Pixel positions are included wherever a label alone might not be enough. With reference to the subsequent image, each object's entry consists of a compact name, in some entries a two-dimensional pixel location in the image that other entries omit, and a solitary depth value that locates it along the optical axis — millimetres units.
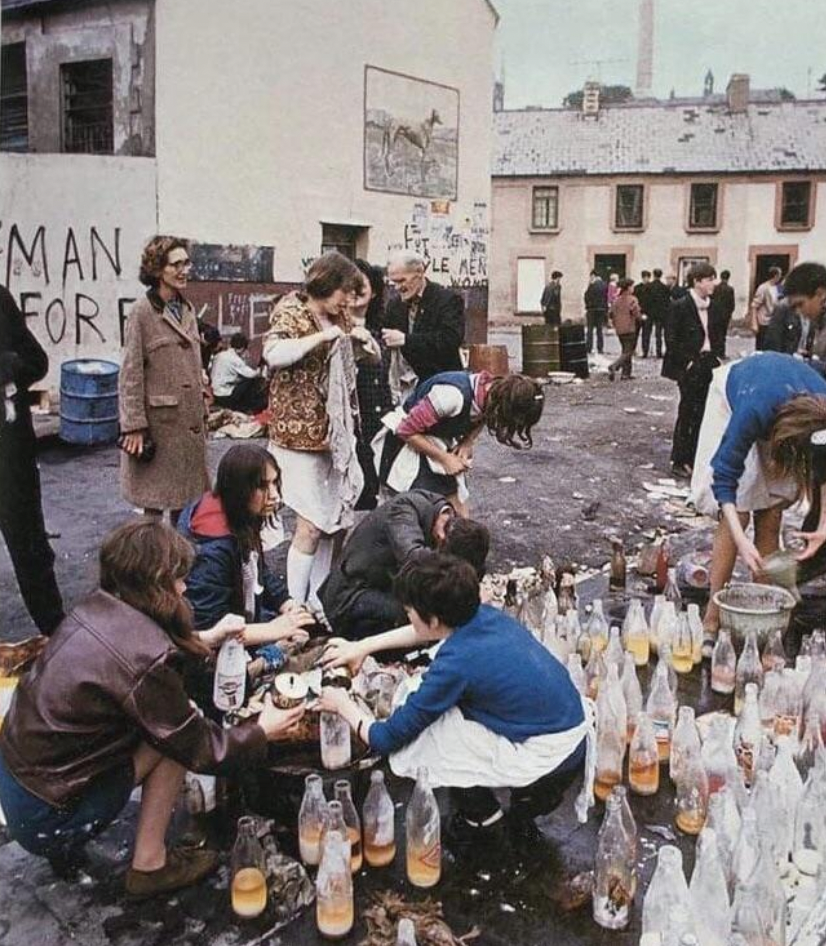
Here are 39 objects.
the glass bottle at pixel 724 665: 3898
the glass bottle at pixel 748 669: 3789
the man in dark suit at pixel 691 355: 7781
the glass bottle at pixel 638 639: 4160
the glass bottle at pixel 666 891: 2350
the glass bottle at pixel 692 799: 2977
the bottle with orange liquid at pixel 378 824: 2781
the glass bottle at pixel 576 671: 3543
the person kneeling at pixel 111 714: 2326
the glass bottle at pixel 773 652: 3832
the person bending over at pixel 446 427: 4035
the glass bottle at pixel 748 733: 3182
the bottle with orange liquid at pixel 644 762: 3182
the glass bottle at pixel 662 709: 3359
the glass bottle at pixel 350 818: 2715
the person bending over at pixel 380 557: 3617
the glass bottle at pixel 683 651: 4125
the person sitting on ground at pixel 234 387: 9172
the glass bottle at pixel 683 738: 3135
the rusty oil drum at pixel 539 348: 14484
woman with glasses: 4043
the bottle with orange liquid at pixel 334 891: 2510
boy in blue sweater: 2672
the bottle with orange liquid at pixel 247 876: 2568
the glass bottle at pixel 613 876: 2566
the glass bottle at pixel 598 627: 4078
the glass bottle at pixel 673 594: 4484
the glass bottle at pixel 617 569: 5129
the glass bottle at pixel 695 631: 4137
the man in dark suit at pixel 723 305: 8312
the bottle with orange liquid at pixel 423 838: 2699
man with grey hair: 5137
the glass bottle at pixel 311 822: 2744
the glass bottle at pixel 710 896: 2381
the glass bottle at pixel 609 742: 3207
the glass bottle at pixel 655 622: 4238
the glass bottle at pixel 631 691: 3436
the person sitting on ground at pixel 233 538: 3201
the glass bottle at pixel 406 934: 2260
